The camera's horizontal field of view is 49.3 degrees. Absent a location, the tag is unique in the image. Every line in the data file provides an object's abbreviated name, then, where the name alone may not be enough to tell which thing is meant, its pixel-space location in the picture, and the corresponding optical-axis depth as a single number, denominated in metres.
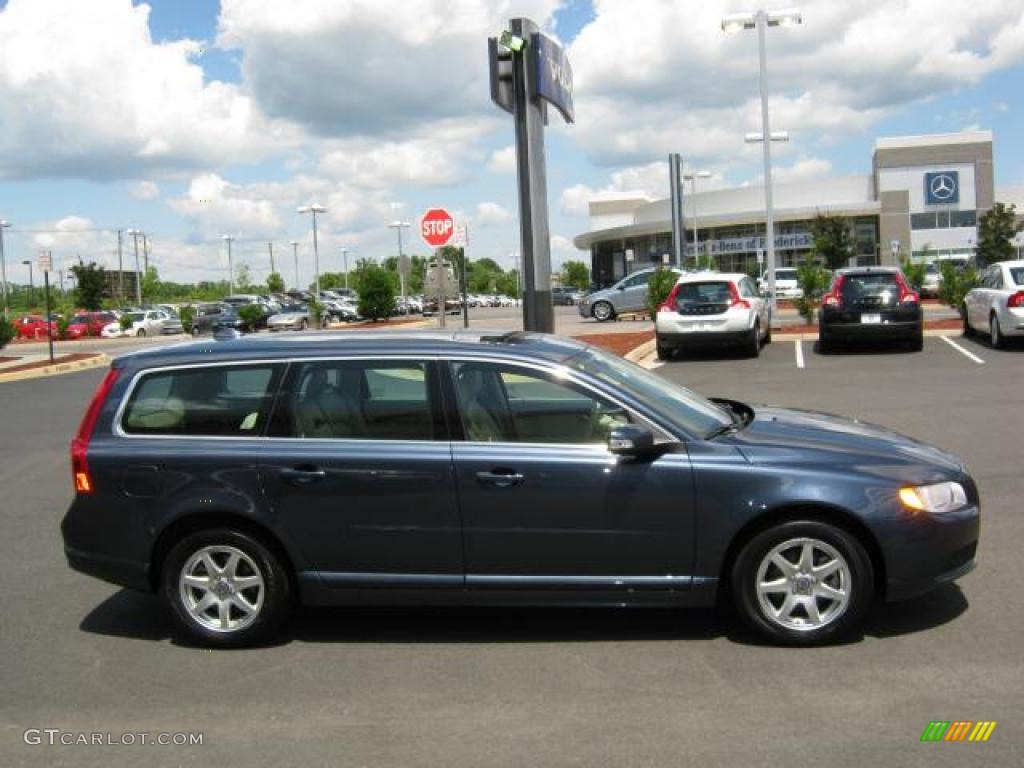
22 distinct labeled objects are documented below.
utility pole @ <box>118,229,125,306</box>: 95.54
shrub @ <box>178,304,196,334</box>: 51.38
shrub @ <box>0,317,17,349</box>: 31.33
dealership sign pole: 16.11
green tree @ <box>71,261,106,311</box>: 78.06
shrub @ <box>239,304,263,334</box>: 44.84
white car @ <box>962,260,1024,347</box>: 18.73
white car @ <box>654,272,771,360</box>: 20.02
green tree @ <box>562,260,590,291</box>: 124.21
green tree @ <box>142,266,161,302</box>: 123.62
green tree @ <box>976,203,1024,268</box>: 60.53
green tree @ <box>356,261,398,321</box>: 46.84
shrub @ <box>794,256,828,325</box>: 25.98
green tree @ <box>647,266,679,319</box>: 25.89
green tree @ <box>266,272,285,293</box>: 108.56
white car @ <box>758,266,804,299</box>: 48.72
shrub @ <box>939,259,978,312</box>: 25.17
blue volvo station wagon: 5.24
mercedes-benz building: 80.88
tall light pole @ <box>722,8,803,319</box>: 25.84
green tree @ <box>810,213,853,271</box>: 59.13
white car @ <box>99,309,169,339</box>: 52.34
